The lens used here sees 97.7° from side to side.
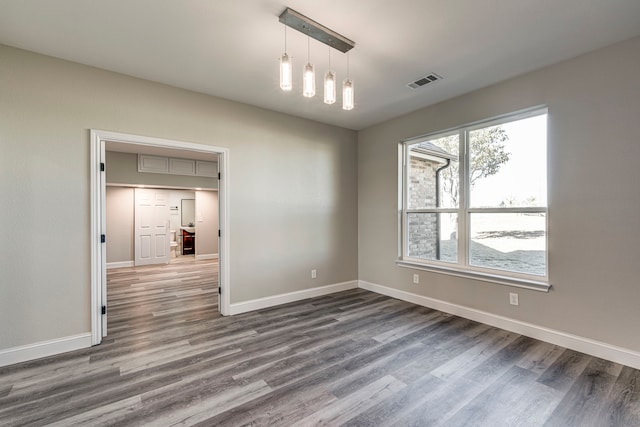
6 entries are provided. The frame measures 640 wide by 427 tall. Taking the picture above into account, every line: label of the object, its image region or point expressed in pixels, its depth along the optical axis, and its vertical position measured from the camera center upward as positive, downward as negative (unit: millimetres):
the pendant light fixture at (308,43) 2062 +1474
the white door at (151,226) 7148 -294
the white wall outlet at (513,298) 3035 -929
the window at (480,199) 2988 +177
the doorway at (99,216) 2795 -6
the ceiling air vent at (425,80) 3031 +1497
